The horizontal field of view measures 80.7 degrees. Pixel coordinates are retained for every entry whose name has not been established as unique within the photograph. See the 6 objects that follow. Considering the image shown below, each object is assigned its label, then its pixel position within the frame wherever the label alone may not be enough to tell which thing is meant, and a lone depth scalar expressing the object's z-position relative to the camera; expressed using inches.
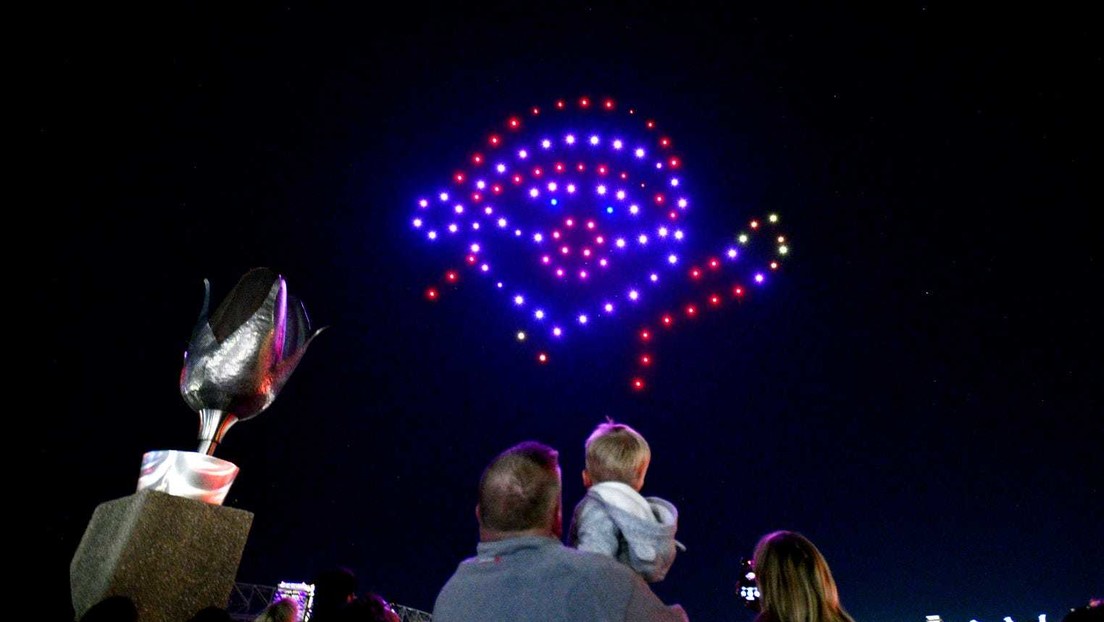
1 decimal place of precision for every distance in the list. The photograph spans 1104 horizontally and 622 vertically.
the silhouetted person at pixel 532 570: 55.6
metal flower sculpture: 91.0
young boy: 77.3
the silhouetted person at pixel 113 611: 68.8
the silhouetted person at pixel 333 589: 113.6
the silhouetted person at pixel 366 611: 98.2
